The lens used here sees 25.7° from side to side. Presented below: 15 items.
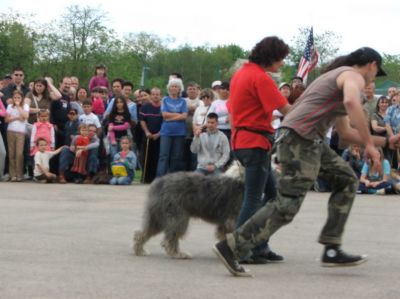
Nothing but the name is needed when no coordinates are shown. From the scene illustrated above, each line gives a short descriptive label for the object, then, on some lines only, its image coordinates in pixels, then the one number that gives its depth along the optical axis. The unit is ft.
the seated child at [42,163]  55.77
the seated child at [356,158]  54.03
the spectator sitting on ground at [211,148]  50.98
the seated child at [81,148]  56.08
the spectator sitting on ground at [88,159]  56.24
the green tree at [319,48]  144.87
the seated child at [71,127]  57.11
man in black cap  23.40
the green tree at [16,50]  137.49
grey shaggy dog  27.40
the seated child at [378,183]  52.70
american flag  77.97
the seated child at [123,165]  55.88
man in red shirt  25.38
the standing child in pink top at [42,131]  56.03
